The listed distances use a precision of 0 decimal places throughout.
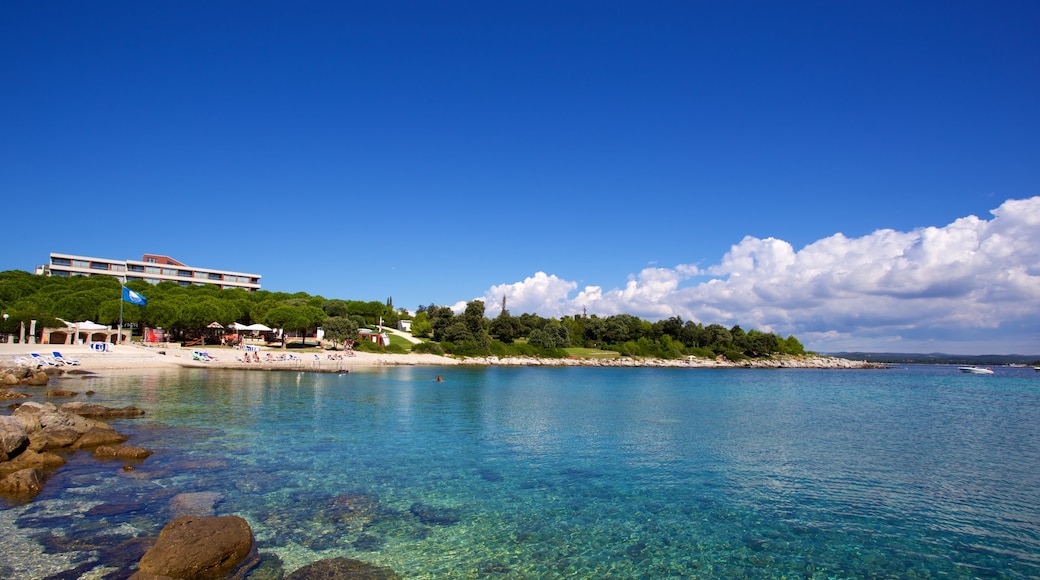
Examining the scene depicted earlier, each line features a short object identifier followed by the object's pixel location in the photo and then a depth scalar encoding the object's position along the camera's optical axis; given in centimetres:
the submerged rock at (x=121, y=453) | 1967
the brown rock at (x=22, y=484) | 1517
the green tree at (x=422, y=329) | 14416
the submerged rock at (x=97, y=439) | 2105
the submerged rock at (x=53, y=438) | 1978
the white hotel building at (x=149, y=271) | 14650
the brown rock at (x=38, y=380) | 4138
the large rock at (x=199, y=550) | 1023
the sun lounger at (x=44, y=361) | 5187
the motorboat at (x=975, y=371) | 15675
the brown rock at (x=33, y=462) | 1752
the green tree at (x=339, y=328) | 10075
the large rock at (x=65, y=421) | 2150
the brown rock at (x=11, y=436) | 1778
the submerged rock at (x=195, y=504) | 1417
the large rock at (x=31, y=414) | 2081
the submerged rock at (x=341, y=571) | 1077
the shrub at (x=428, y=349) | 11250
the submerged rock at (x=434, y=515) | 1448
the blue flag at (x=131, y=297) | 6888
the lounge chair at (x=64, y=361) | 5372
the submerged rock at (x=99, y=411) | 2727
